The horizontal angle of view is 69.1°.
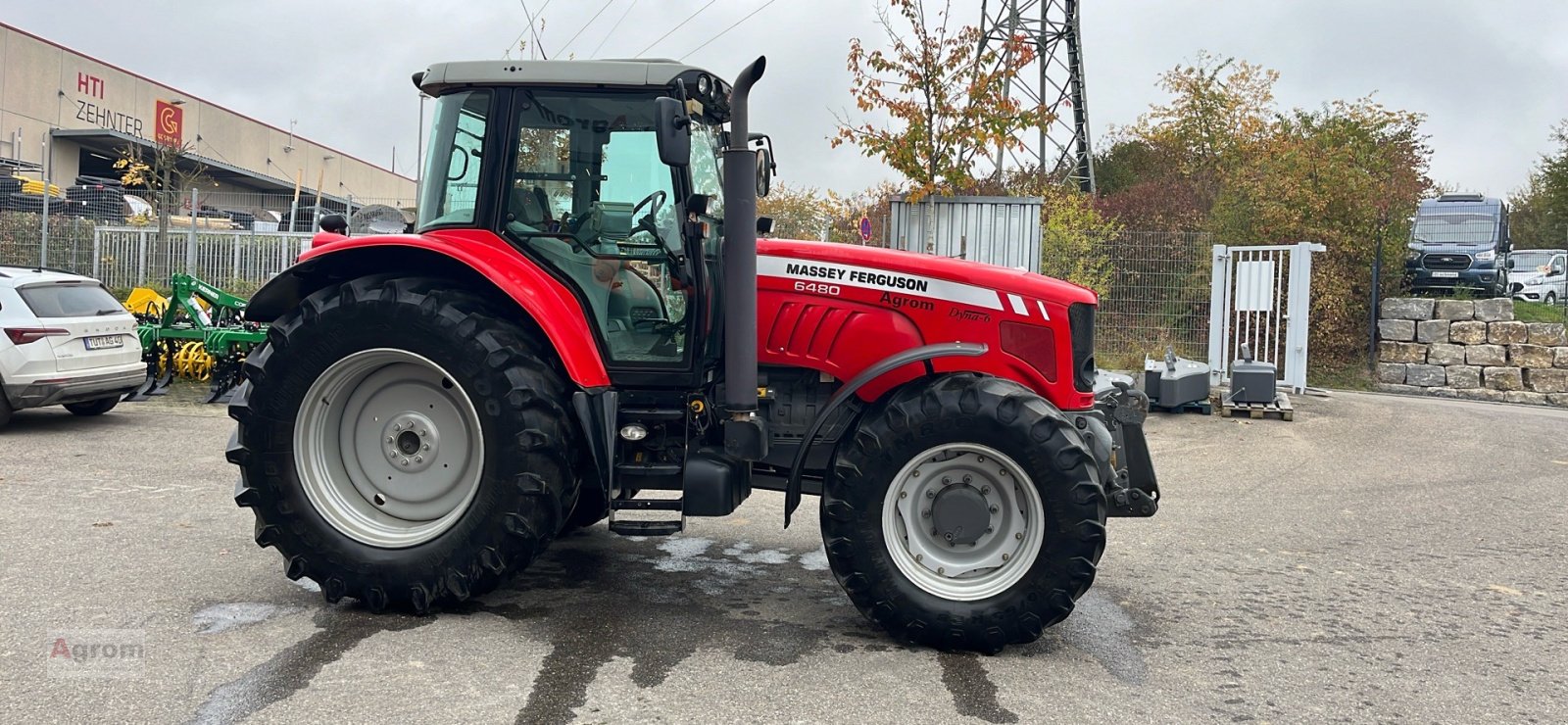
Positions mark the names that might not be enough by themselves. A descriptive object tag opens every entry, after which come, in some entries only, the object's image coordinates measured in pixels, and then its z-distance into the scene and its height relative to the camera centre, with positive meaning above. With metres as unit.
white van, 25.48 +2.51
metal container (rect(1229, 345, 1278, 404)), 12.65 -0.18
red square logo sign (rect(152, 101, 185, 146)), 37.31 +6.70
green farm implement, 13.14 -0.14
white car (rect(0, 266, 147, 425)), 10.20 -0.22
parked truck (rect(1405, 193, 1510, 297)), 17.66 +2.09
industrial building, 31.56 +6.42
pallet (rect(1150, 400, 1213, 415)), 12.84 -0.48
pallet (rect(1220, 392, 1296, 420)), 12.64 -0.46
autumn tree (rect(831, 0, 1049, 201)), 14.43 +3.10
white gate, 13.85 +0.77
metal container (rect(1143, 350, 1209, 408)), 12.24 -0.21
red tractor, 4.69 -0.16
